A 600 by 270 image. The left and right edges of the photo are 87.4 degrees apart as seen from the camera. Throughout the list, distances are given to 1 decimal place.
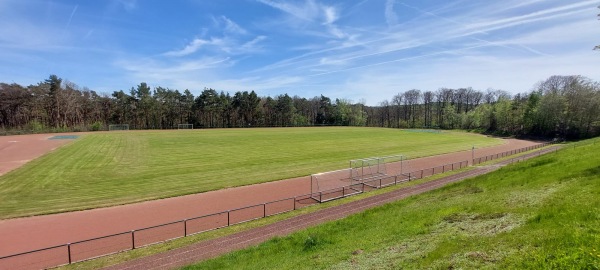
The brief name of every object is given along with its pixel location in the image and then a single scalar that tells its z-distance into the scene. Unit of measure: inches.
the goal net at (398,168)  1487.5
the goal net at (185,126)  4690.5
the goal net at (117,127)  3884.8
